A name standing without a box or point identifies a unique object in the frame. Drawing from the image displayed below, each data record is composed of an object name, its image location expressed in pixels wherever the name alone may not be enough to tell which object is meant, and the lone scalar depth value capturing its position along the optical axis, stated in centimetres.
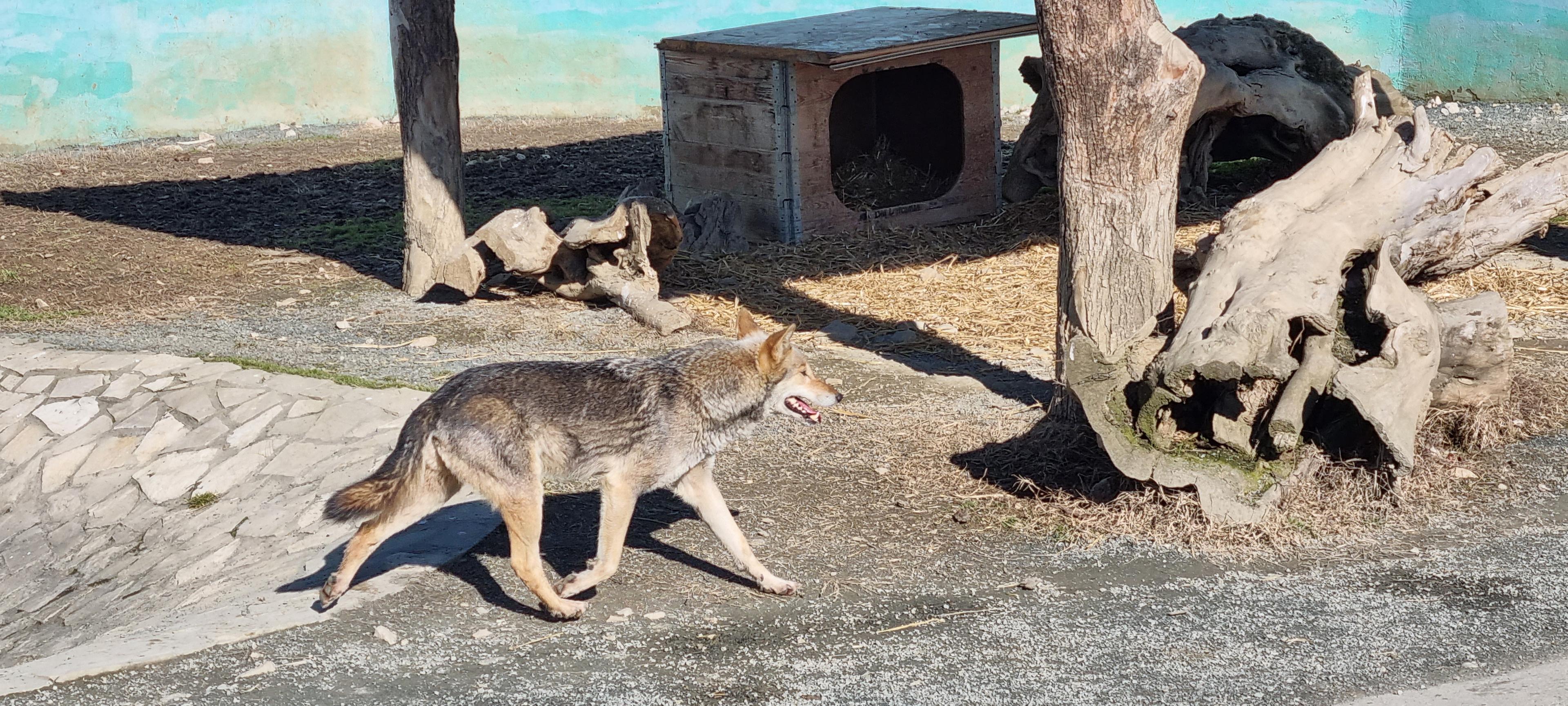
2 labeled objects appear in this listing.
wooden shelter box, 1140
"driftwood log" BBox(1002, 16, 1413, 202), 1198
